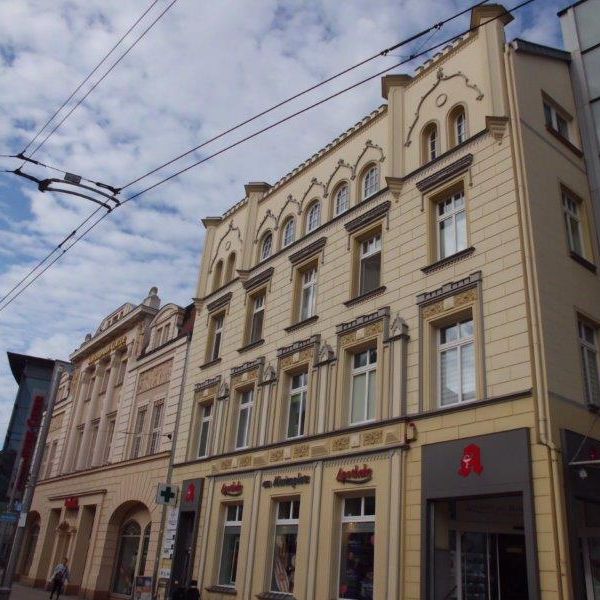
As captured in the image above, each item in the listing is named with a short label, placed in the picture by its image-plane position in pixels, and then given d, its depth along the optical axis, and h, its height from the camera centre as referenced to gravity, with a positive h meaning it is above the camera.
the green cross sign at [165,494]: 20.86 +2.60
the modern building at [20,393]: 49.99 +13.79
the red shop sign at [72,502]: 31.04 +3.20
